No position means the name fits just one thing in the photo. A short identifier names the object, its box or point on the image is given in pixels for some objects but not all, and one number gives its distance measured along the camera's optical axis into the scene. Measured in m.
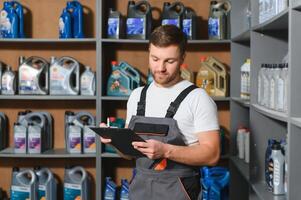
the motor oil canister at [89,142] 4.11
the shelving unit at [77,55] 4.39
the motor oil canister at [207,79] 4.08
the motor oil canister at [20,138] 4.09
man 2.02
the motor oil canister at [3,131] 4.26
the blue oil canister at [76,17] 4.16
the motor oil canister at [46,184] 4.12
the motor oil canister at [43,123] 4.22
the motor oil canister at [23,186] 4.05
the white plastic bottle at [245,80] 3.61
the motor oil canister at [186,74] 4.09
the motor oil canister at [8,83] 4.11
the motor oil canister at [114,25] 4.07
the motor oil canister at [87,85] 4.12
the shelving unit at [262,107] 2.05
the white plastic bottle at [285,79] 2.35
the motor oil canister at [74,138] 4.10
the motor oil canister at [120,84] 4.09
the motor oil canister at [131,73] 4.11
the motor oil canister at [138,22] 4.04
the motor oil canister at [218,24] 4.05
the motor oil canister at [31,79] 4.11
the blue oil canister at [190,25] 4.04
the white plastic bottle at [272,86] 2.58
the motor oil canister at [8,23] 4.14
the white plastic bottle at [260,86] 2.89
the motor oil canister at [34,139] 4.09
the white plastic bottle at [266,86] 2.72
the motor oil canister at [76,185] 4.12
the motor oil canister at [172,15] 4.05
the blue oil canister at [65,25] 4.11
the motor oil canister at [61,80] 4.12
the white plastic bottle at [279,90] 2.43
